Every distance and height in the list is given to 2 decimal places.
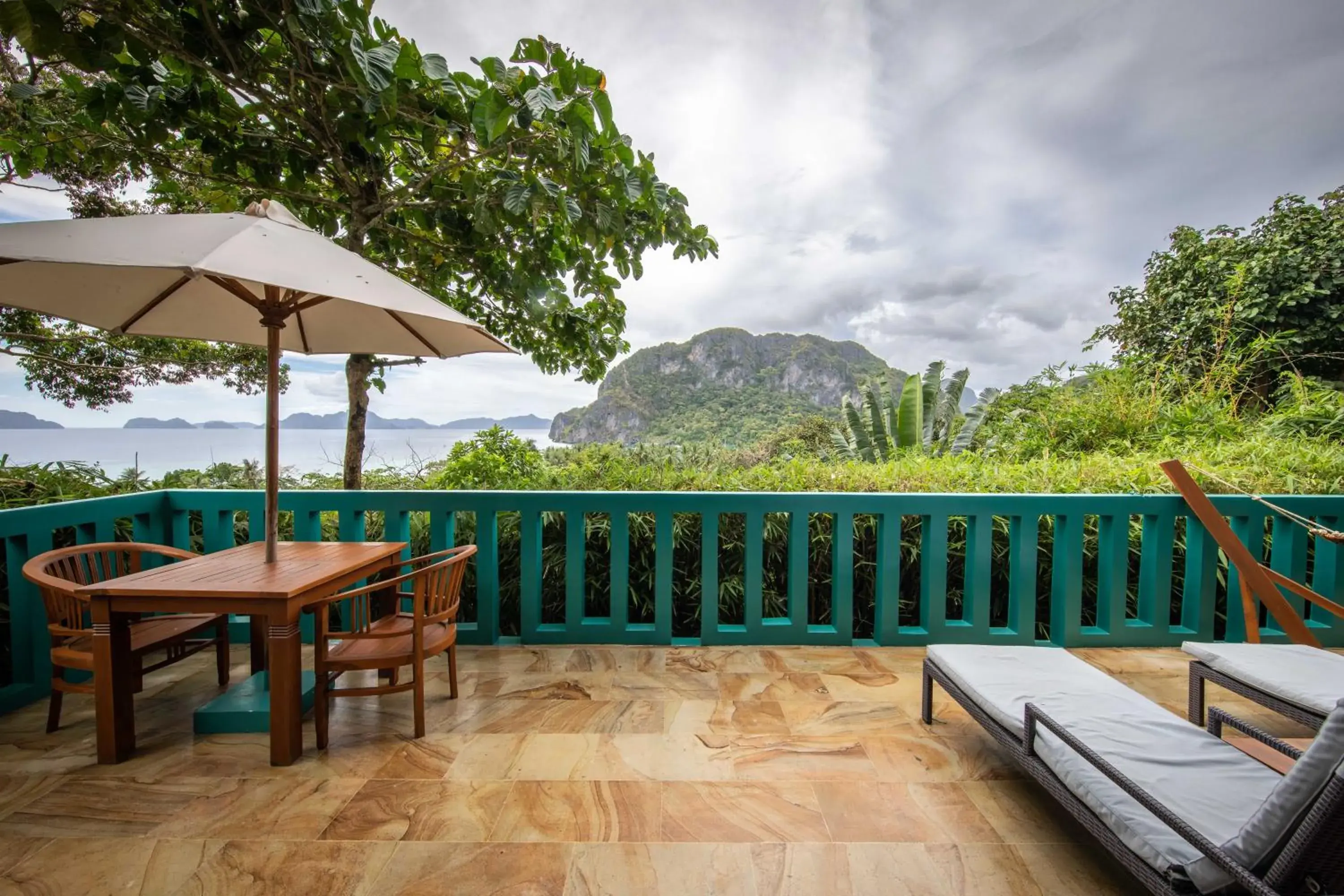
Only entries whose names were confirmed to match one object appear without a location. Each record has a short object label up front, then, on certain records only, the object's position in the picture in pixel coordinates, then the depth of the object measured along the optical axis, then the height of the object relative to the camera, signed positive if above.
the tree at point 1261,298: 7.41 +2.05
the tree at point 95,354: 5.80 +0.98
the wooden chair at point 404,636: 2.31 -0.95
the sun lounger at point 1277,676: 1.96 -0.94
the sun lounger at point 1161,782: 1.11 -0.97
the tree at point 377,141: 2.54 +1.69
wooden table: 2.13 -0.70
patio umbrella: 1.85 +0.63
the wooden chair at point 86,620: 2.27 -0.83
